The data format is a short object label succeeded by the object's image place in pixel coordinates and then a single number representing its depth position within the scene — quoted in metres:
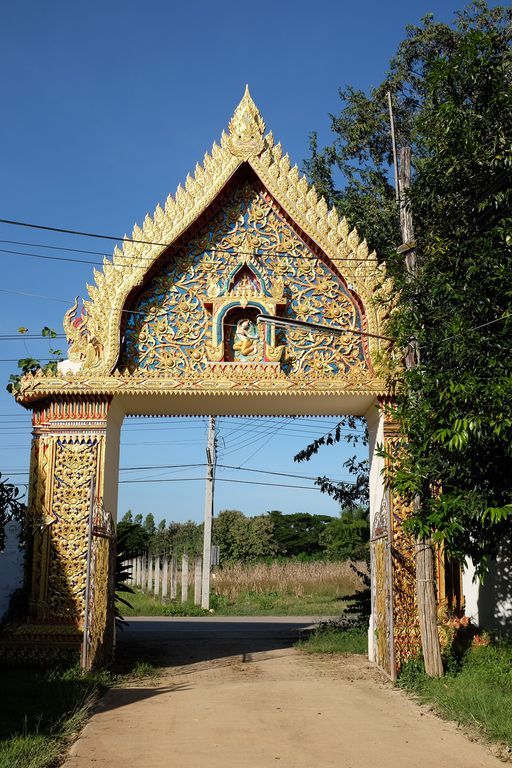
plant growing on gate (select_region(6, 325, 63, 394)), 9.25
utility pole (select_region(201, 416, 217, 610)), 20.81
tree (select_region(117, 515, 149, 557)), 35.66
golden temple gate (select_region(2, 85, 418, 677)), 8.95
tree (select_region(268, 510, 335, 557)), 42.38
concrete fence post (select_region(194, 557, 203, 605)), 21.81
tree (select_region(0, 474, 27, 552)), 7.67
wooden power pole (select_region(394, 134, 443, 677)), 8.28
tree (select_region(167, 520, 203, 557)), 34.16
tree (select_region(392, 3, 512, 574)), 6.89
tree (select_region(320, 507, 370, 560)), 26.83
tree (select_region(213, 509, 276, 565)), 34.56
